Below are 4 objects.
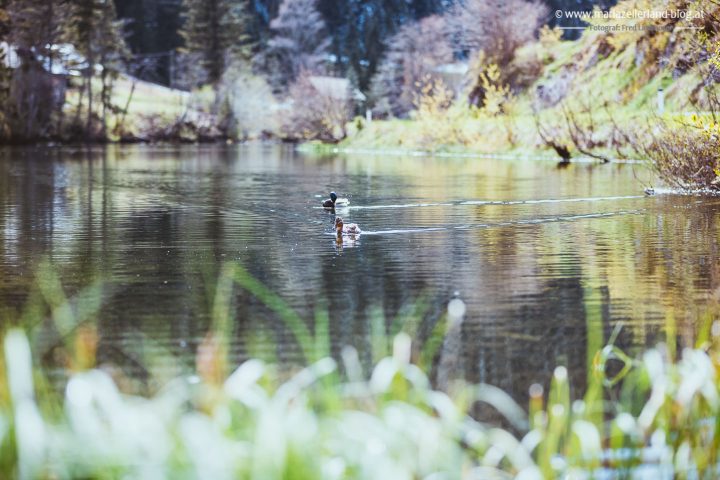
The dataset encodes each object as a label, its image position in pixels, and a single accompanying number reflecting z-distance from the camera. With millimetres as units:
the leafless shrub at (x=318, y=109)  76438
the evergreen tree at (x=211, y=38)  104000
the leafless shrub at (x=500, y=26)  69188
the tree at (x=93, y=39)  83375
